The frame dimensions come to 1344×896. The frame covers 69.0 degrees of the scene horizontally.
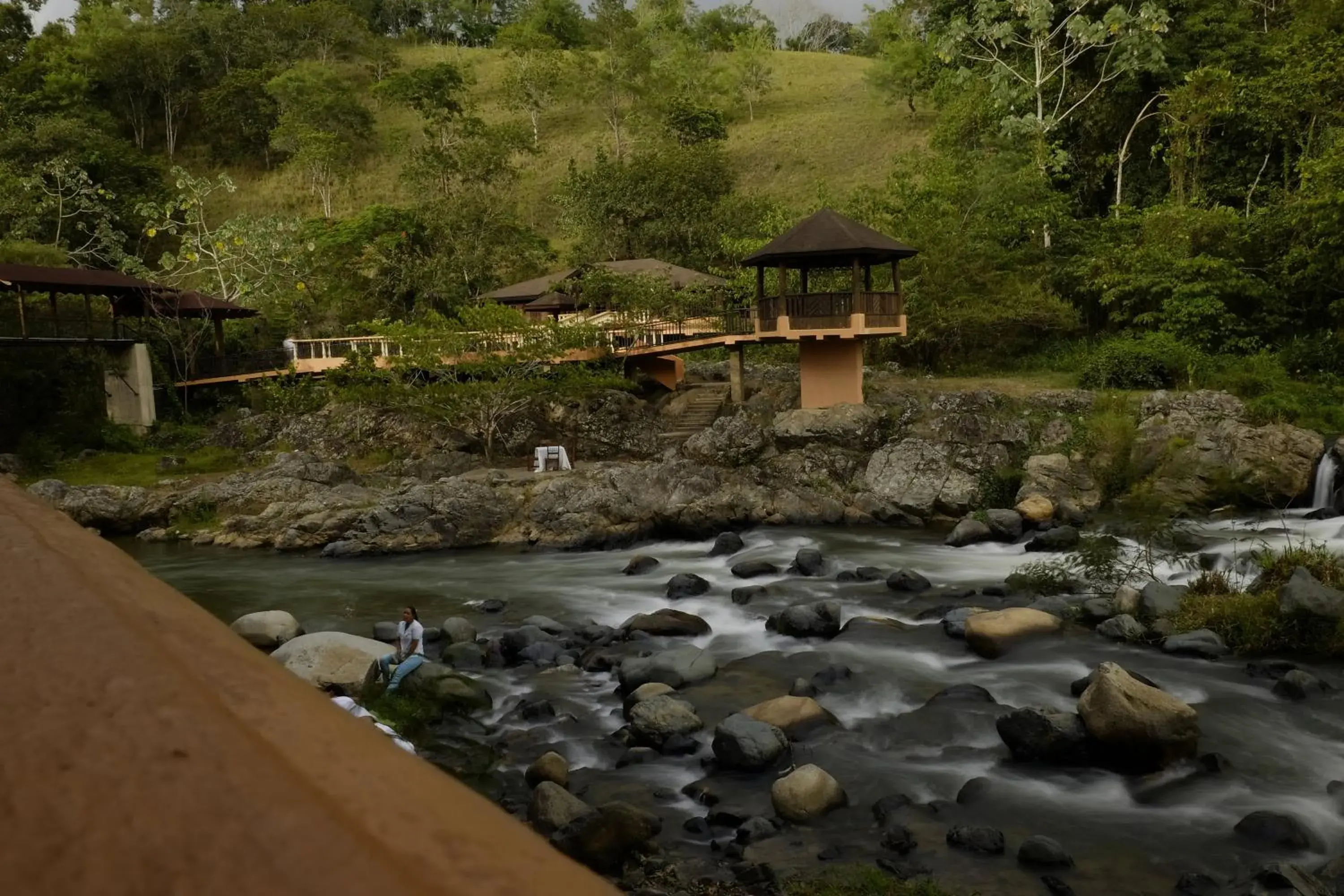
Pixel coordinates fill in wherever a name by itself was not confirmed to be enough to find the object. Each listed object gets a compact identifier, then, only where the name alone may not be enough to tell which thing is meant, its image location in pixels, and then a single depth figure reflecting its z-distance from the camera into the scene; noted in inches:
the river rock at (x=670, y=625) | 575.5
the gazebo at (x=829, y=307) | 1027.3
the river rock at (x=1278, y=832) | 316.8
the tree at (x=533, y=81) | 2591.0
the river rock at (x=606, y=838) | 320.5
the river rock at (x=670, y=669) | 483.2
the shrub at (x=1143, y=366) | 1047.6
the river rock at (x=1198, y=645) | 483.8
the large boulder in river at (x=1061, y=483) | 843.4
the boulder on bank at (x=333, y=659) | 457.1
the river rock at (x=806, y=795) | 347.6
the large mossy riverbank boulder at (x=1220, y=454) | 804.6
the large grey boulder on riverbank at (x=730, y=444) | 1005.8
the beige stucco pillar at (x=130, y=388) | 1300.4
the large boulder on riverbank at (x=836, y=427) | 992.9
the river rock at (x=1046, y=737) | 385.1
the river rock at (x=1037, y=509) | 808.3
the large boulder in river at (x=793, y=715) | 423.5
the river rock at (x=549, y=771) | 381.4
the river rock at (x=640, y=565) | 747.4
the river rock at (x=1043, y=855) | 310.0
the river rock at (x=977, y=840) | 320.2
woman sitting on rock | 469.7
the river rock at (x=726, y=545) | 793.6
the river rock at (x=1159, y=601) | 531.8
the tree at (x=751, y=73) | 2910.9
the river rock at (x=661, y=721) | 416.5
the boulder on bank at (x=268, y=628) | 544.1
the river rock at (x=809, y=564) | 703.7
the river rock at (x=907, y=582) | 642.8
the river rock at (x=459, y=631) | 574.6
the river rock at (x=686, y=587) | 665.6
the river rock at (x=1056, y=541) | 722.8
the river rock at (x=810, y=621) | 559.2
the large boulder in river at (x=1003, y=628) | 508.7
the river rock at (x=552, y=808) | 341.1
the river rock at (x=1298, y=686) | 427.5
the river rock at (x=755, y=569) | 707.4
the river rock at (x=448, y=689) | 465.4
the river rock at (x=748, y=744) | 386.0
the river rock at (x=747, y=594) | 636.7
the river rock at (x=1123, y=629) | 510.3
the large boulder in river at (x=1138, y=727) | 375.2
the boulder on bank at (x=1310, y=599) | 476.4
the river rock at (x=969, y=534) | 775.1
